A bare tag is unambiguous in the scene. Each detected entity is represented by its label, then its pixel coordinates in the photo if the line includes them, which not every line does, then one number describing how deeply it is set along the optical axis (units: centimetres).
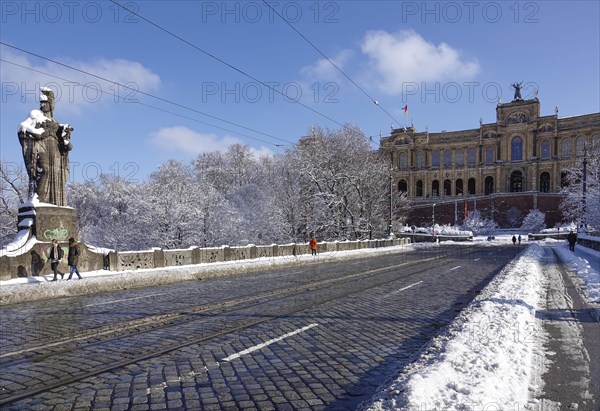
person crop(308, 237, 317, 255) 3087
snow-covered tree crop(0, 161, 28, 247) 3888
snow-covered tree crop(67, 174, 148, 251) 4819
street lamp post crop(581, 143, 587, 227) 4256
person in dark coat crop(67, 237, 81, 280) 1535
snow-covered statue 1675
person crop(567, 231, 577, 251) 3759
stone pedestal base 1496
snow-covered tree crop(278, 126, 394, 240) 4651
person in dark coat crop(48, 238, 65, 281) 1495
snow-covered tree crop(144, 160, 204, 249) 4691
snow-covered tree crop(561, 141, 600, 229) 4528
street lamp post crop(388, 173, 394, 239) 4509
